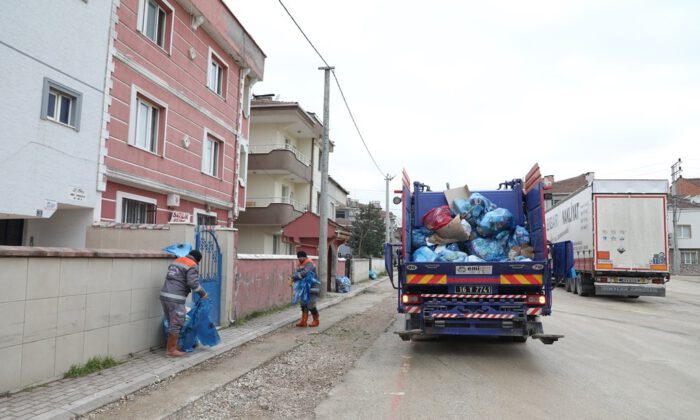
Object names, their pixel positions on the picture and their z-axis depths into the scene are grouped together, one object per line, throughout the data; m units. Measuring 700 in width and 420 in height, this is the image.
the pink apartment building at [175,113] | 11.74
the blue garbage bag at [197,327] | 7.61
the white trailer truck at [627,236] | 17.39
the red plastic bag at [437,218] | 8.60
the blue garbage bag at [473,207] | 8.66
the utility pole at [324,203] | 17.50
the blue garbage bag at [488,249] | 8.23
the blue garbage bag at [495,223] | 8.39
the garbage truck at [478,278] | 7.30
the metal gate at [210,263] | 9.39
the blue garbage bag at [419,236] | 8.69
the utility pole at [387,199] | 39.12
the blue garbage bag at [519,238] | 8.37
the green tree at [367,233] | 56.72
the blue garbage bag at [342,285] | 20.65
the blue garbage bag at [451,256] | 7.97
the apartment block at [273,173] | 26.06
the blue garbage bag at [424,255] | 8.02
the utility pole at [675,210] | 44.80
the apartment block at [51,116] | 8.82
